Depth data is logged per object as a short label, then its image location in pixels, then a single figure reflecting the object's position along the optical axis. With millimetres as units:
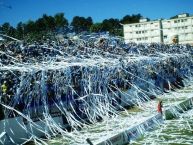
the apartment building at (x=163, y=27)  104381
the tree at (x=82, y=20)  137762
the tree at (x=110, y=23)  127700
